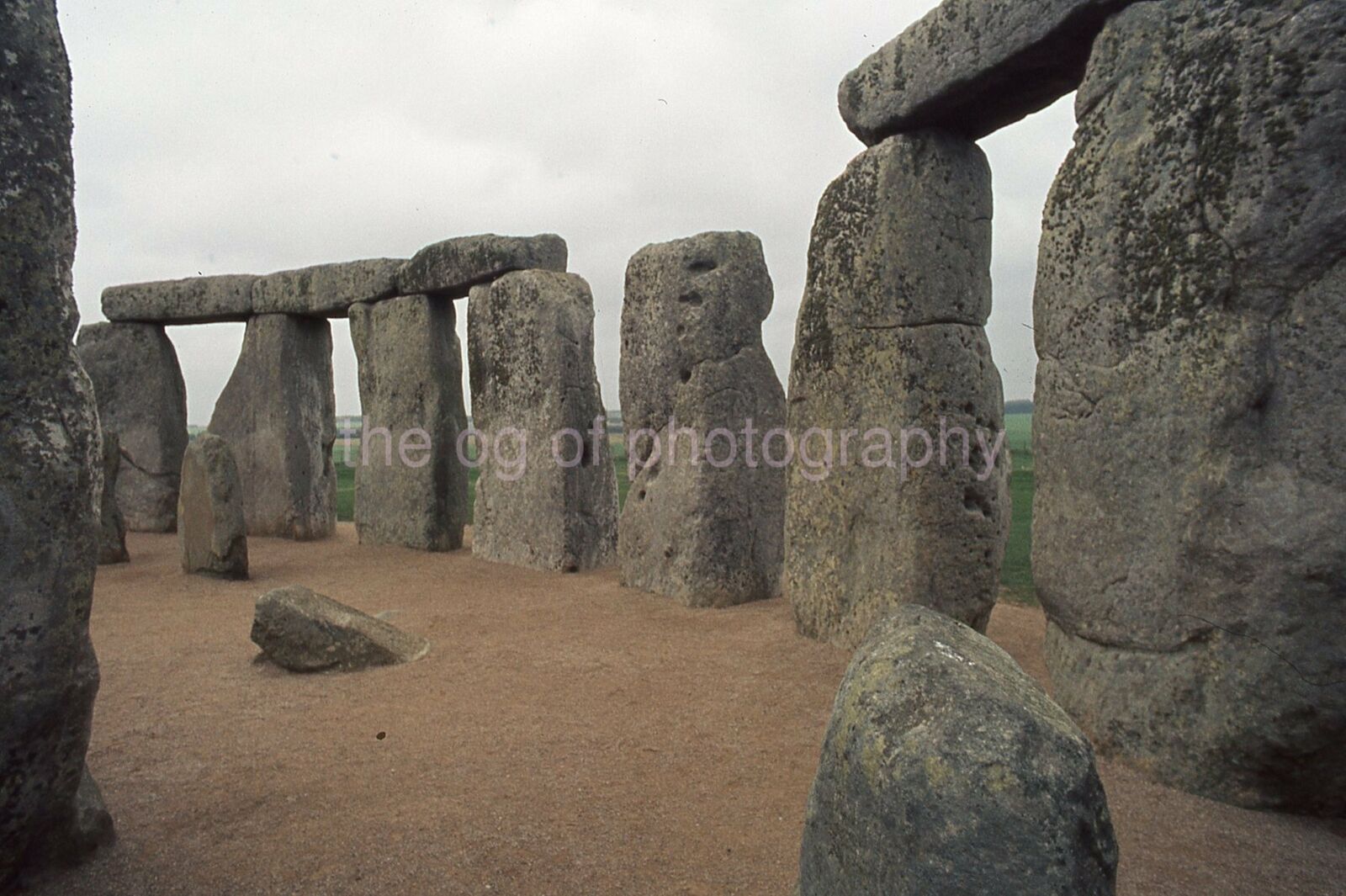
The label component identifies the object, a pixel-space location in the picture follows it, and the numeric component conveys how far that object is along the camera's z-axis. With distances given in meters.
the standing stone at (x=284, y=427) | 10.34
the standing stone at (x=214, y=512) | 7.38
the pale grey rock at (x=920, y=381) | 4.37
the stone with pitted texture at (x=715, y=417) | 6.15
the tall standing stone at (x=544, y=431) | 7.68
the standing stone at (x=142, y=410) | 10.86
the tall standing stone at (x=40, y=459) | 2.16
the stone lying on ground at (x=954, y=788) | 1.52
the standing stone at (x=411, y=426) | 9.10
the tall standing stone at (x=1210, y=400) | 2.84
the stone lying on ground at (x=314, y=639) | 4.78
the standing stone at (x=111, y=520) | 8.16
